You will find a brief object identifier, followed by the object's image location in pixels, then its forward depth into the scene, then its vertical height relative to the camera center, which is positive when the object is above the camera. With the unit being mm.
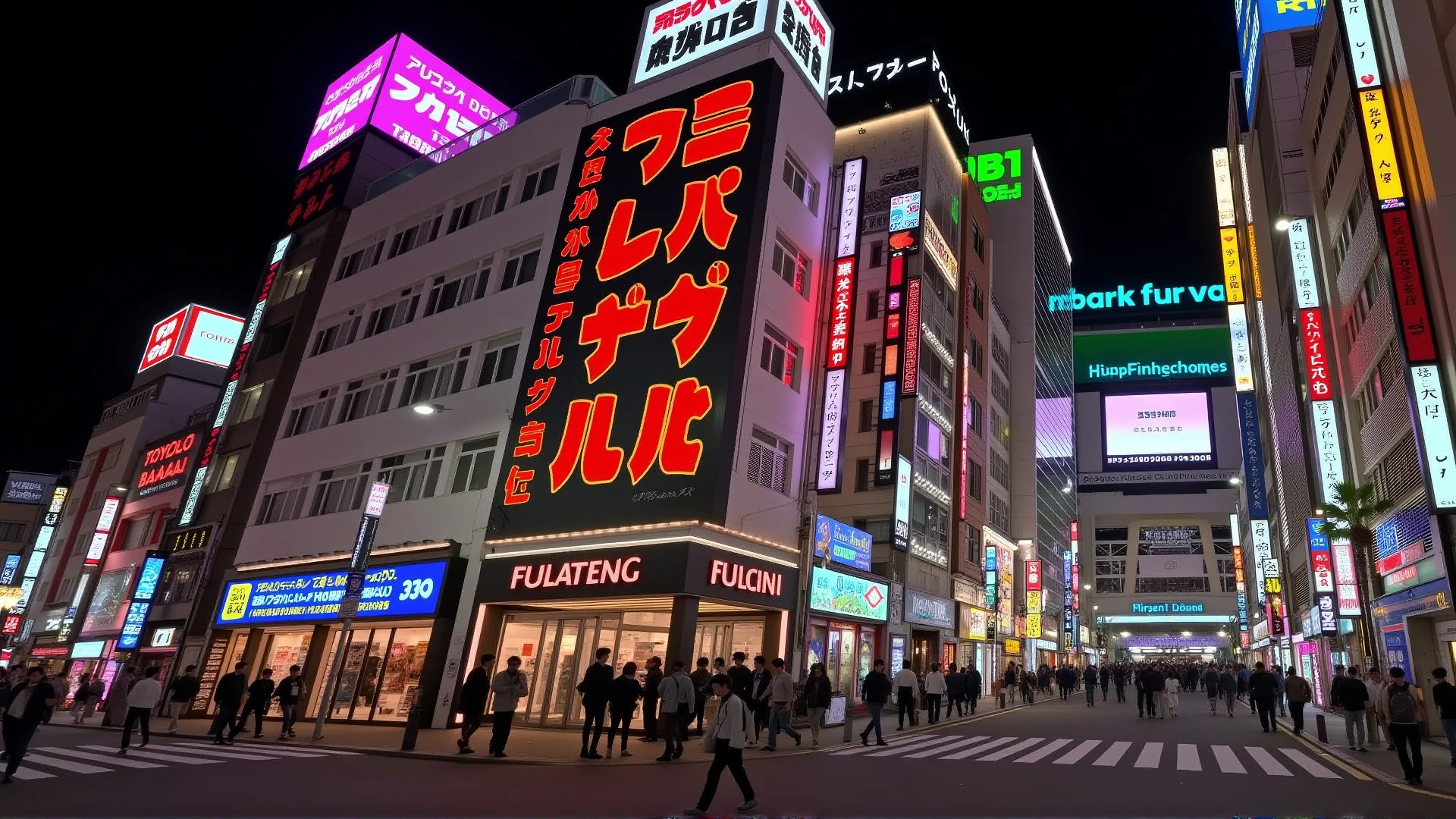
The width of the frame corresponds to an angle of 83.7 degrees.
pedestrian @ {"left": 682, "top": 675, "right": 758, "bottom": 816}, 9578 -831
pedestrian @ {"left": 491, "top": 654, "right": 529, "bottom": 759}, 16016 -1047
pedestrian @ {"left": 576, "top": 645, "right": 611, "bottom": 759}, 16312 -713
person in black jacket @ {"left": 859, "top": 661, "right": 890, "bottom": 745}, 18891 -102
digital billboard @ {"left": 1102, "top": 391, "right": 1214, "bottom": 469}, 101562 +34932
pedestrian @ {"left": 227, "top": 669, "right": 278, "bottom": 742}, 20594 -2079
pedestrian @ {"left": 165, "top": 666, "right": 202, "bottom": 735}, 21516 -2121
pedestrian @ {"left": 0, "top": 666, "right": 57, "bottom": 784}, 12102 -1826
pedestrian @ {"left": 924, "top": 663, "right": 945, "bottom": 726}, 24859 +135
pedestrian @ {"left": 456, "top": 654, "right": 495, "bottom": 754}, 16734 -1129
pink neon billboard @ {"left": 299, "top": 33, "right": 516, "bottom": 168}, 45969 +30088
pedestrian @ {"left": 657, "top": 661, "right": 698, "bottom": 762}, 15930 -776
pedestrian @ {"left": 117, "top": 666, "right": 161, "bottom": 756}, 16750 -1877
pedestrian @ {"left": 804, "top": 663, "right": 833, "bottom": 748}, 18703 -311
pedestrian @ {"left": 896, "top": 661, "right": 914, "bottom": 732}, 22125 +111
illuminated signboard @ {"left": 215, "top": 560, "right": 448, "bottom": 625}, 24688 +907
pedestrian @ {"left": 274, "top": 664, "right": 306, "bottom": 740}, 20266 -1887
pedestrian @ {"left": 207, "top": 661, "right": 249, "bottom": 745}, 18844 -1903
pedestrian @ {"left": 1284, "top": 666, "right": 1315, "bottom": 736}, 22969 +1078
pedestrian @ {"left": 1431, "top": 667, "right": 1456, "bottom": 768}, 15070 +864
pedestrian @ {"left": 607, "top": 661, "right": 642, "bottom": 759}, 16359 -803
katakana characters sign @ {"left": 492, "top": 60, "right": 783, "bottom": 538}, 22031 +9522
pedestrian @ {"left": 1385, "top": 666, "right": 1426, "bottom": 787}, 13742 +419
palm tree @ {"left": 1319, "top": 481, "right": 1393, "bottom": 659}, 25734 +7105
